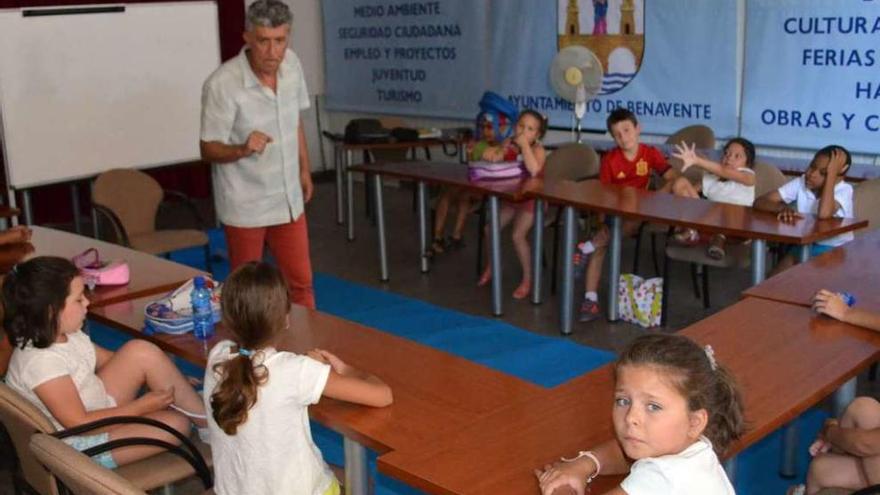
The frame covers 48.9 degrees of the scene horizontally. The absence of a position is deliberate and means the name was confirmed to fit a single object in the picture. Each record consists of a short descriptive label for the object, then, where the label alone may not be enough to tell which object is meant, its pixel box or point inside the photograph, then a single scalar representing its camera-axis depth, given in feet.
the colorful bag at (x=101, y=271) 10.88
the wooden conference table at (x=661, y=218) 12.57
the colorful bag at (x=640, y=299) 15.85
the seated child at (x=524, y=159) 17.48
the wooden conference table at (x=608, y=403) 6.22
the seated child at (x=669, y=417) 5.57
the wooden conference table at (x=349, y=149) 23.34
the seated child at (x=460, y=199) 19.15
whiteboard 20.72
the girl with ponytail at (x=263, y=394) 6.82
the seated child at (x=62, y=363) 8.13
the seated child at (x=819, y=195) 13.14
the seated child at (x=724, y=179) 15.17
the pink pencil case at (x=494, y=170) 17.44
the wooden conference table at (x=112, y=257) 10.77
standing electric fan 21.54
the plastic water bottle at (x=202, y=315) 9.27
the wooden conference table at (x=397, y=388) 7.04
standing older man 12.41
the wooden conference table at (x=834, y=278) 9.72
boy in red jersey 16.84
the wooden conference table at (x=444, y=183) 16.75
